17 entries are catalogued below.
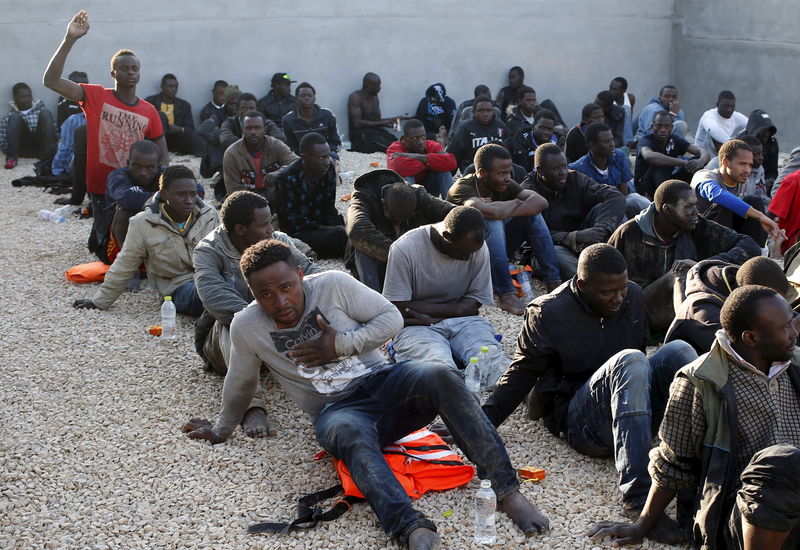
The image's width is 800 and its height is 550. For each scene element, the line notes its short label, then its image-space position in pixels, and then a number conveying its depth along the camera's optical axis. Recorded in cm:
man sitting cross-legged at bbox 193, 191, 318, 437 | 598
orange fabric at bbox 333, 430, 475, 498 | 479
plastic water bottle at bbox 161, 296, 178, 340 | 711
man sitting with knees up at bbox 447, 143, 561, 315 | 789
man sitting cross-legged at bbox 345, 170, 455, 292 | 734
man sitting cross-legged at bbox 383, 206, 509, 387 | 621
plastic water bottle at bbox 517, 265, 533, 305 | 805
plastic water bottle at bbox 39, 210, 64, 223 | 1073
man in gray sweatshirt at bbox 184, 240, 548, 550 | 455
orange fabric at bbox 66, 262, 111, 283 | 848
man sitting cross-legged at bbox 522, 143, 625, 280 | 837
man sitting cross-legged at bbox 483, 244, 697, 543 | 464
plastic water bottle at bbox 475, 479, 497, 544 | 441
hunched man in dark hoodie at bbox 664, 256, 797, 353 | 483
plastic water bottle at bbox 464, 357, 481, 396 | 603
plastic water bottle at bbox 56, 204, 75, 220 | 1087
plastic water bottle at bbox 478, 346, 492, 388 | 616
